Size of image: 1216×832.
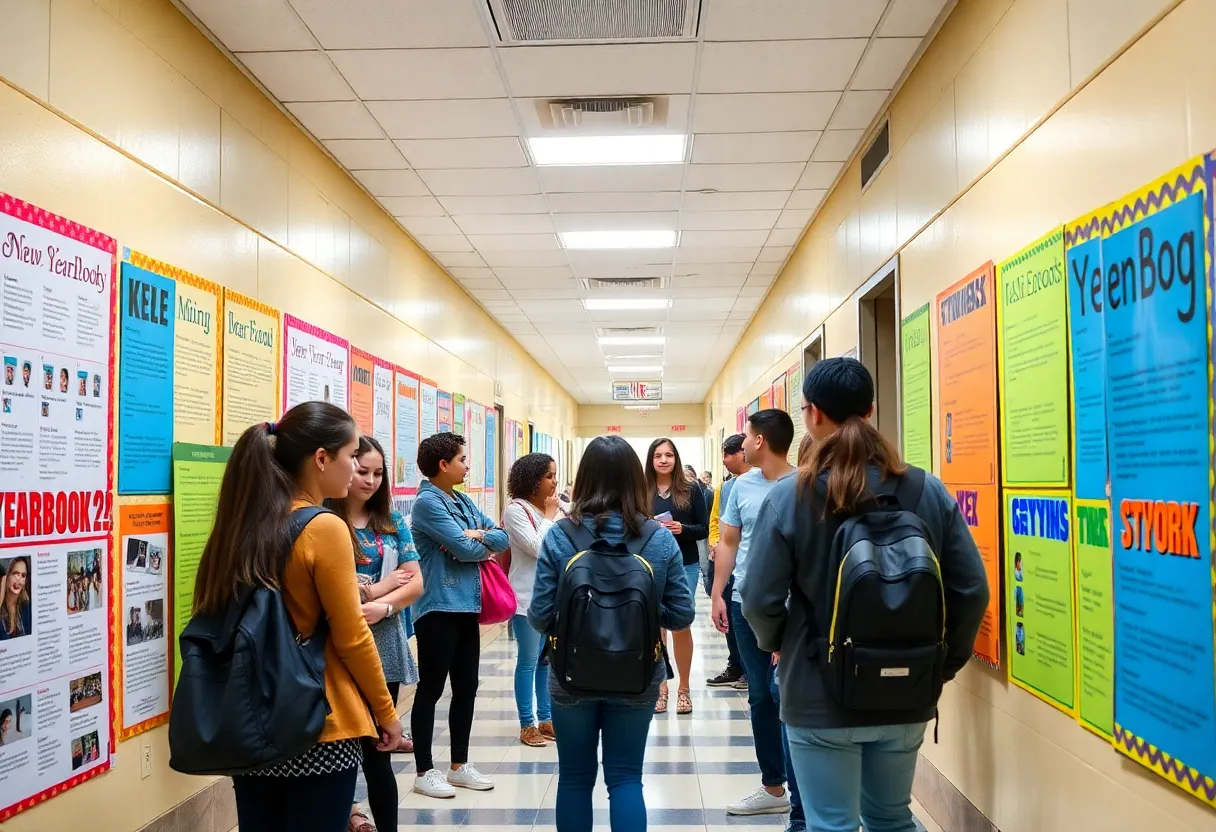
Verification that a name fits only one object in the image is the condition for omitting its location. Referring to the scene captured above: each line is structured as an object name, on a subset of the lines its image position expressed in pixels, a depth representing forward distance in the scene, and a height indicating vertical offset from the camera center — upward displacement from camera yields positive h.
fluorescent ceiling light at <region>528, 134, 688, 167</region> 5.32 +1.71
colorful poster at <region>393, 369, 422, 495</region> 6.55 +0.14
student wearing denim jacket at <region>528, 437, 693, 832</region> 2.61 -0.47
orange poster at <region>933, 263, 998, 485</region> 3.31 +0.27
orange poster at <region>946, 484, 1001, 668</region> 3.28 -0.32
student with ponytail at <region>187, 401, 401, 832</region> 2.00 -0.28
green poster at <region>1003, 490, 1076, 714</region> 2.72 -0.43
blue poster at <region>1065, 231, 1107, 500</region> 2.47 +0.22
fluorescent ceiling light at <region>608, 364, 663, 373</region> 16.02 +1.45
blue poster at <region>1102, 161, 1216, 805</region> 2.01 -0.05
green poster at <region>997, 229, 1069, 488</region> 2.73 +0.26
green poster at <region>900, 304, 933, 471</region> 4.12 +0.28
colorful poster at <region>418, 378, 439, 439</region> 7.35 +0.37
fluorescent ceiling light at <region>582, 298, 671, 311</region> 10.18 +1.61
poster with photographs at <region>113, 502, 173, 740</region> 3.25 -0.55
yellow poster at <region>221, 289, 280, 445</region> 4.07 +0.41
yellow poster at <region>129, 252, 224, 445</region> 3.63 +0.39
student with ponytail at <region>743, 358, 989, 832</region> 2.11 -0.35
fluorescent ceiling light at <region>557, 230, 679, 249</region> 7.40 +1.67
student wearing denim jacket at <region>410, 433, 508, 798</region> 4.06 -0.60
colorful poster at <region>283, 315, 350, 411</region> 4.75 +0.48
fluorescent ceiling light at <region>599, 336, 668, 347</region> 12.80 +1.53
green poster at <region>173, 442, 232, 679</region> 3.57 -0.21
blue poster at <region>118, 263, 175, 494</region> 3.25 +0.25
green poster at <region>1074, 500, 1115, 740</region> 2.45 -0.44
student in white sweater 4.63 -0.40
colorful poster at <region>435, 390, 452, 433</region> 7.98 +0.38
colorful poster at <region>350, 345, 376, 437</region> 5.73 +0.40
